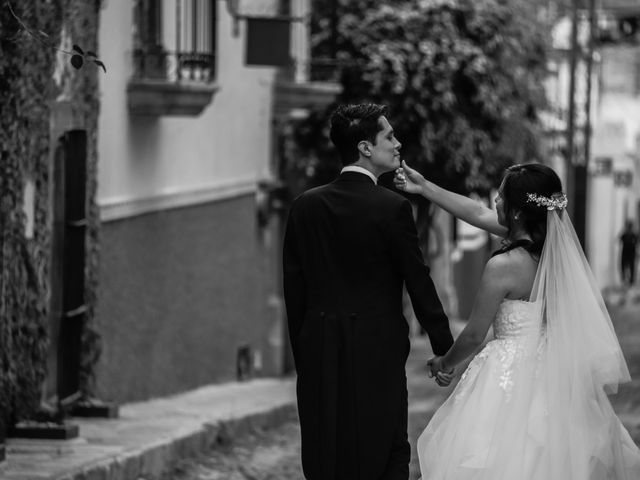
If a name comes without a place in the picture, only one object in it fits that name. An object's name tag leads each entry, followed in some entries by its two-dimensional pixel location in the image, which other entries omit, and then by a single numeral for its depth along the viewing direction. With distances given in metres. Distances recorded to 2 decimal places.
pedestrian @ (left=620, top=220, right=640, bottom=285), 50.69
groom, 7.97
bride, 8.14
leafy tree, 24.18
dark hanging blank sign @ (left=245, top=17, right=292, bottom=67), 19.92
